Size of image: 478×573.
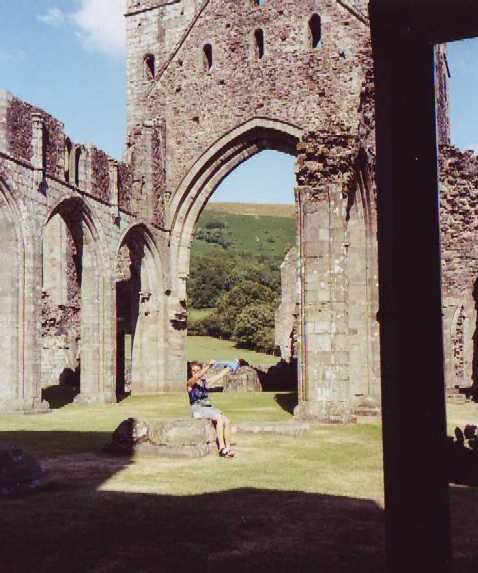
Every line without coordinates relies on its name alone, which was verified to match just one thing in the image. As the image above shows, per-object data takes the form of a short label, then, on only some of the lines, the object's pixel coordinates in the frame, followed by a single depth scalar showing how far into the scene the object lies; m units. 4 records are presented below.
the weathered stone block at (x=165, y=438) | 7.03
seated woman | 7.26
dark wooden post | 1.91
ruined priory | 11.10
